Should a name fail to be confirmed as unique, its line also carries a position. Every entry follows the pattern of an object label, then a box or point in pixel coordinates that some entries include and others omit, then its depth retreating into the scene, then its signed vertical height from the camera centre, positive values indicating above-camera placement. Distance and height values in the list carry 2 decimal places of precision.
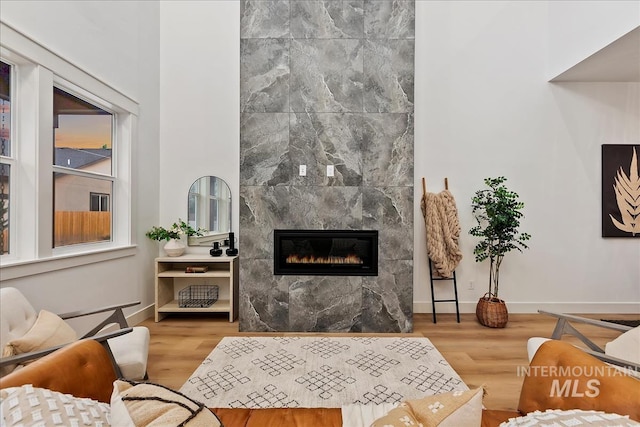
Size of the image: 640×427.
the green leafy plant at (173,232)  3.77 -0.24
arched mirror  4.07 +0.10
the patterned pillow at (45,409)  0.85 -0.53
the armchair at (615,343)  1.43 -0.66
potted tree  3.52 -0.24
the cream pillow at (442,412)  0.99 -0.61
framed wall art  3.95 +0.25
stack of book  3.73 -0.65
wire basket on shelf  3.87 -0.98
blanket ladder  3.73 -0.81
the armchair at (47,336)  1.69 -0.68
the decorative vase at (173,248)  3.81 -0.42
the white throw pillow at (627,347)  1.64 -0.68
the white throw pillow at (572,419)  0.93 -0.60
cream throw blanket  3.74 -0.22
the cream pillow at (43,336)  1.68 -0.68
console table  3.66 -0.82
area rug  2.19 -1.21
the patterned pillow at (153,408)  0.91 -0.56
